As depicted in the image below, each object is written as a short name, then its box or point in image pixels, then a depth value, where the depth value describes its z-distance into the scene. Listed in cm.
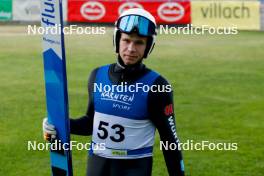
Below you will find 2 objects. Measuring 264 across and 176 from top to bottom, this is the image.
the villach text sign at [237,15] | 2916
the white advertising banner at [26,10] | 3198
